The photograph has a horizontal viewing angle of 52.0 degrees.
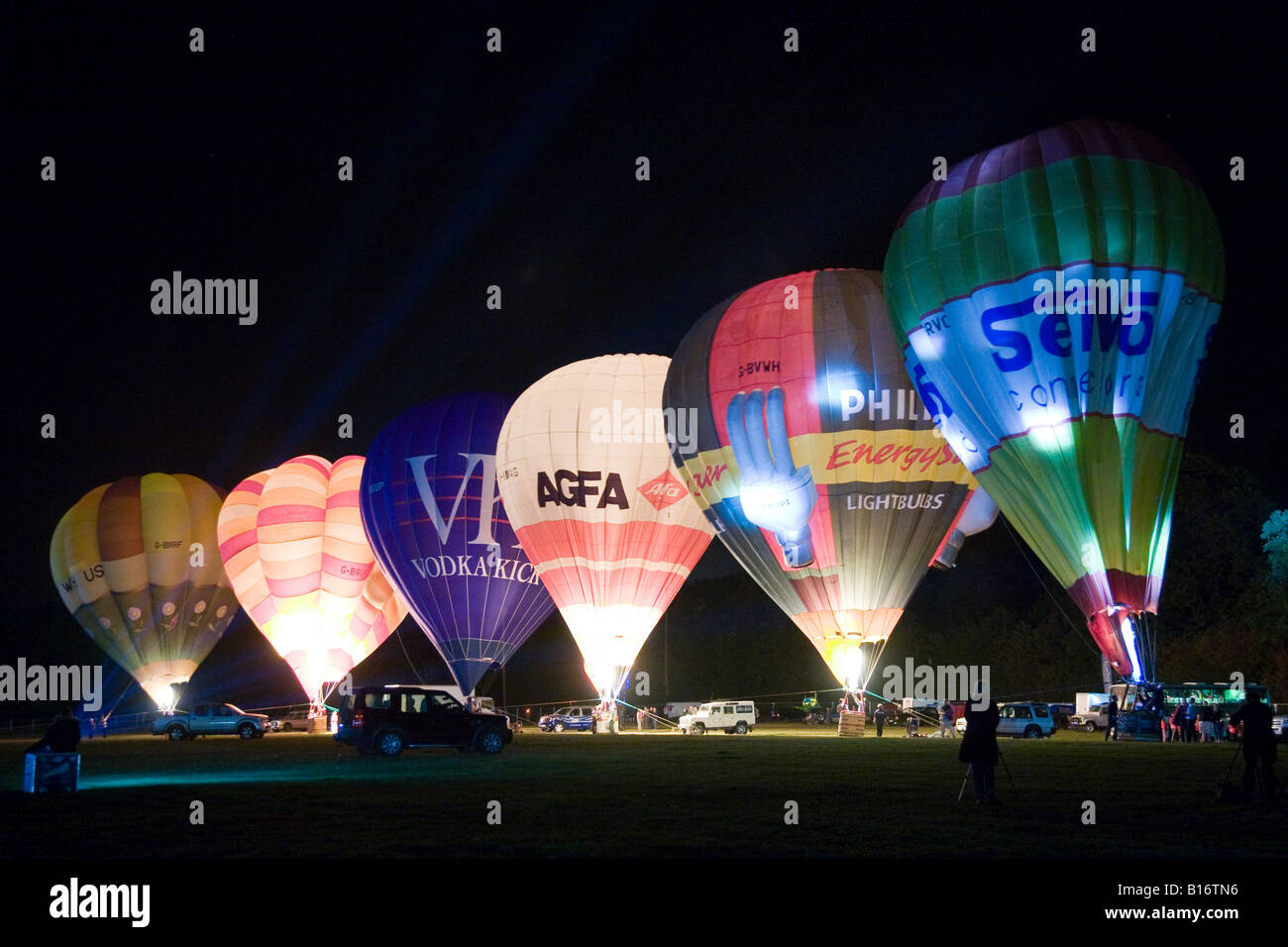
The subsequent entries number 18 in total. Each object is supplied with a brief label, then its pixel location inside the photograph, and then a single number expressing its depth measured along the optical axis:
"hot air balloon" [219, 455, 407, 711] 50.06
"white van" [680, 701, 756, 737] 44.28
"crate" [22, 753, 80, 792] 17.39
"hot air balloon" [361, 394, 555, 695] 42.69
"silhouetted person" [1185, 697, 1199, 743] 33.59
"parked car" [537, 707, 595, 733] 52.00
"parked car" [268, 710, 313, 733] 50.94
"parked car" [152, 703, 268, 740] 42.34
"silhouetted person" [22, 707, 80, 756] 17.66
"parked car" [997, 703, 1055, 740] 39.47
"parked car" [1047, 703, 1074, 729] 47.34
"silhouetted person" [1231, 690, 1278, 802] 15.16
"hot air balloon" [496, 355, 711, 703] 40.50
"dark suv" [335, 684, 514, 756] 26.09
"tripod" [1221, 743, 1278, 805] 15.05
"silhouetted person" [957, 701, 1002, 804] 14.53
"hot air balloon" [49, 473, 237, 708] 53.16
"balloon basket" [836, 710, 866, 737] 36.28
